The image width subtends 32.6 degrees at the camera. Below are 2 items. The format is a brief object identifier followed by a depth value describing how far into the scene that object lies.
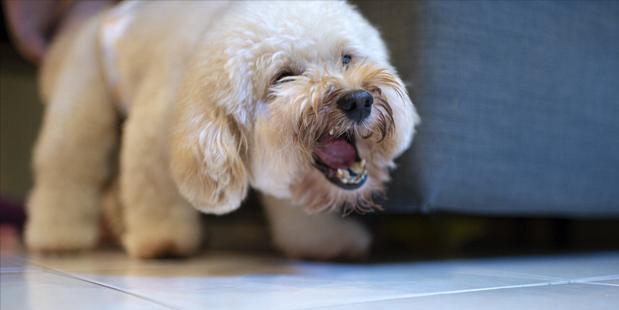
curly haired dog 0.73
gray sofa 0.77
